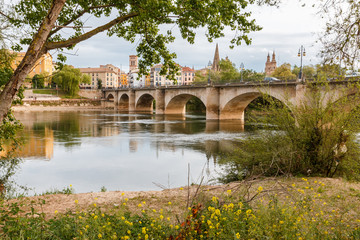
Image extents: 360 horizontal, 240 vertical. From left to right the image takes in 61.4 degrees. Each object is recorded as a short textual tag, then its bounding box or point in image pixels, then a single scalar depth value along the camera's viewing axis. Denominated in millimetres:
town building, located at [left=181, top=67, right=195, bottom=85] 127025
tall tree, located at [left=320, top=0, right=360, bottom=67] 5996
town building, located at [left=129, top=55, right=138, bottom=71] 144262
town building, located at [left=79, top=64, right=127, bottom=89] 125919
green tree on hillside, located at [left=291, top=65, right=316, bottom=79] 53562
